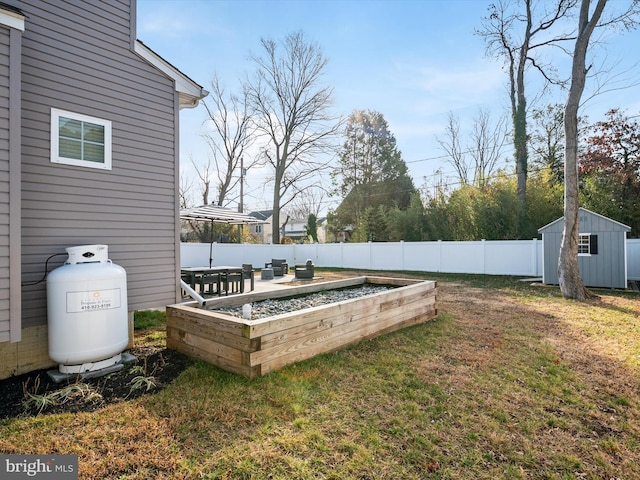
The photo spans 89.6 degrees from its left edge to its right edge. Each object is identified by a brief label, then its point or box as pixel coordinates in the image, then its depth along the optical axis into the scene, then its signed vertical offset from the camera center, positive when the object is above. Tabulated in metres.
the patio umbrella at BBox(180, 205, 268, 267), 7.28 +0.61
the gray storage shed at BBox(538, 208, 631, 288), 8.12 -0.21
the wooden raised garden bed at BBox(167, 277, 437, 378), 2.78 -0.91
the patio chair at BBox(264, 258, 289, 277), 11.81 -0.95
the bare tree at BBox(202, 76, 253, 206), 18.61 +6.38
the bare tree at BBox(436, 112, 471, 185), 18.72 +5.52
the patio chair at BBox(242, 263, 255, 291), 7.92 -0.78
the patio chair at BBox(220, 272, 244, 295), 6.77 -0.84
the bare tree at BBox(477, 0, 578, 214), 11.88 +7.74
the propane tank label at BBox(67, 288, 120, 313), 2.85 -0.54
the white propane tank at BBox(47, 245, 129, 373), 2.85 -0.65
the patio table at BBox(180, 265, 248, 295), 6.26 -0.64
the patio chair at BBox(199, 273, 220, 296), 6.35 -0.79
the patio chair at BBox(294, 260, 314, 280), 10.55 -1.01
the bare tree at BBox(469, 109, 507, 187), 17.66 +5.49
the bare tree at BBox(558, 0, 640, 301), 7.13 +1.84
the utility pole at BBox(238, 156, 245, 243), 19.05 +3.64
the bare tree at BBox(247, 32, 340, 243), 17.09 +7.12
